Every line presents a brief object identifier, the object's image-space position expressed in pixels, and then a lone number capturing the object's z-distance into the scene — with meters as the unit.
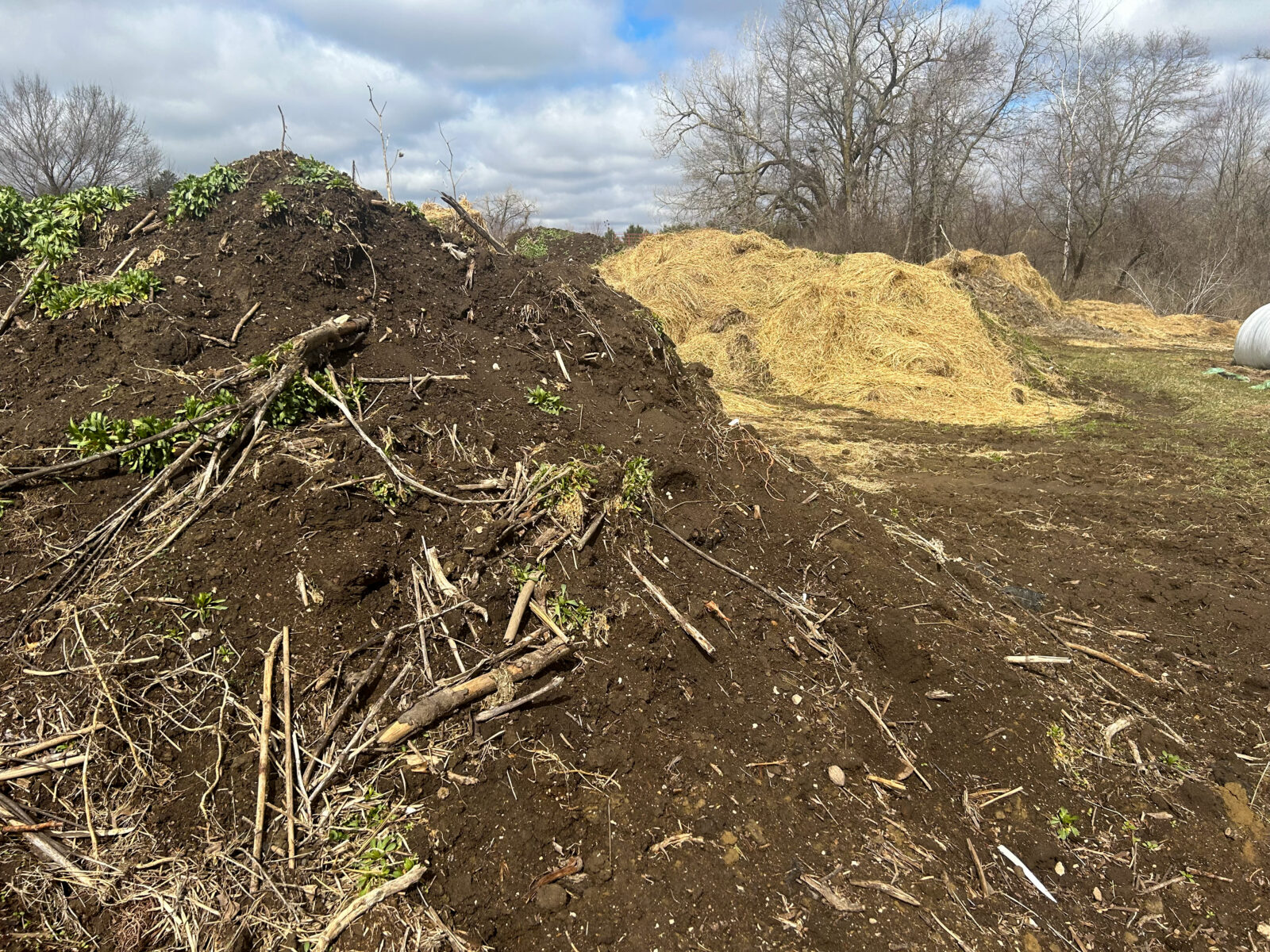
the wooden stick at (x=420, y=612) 2.66
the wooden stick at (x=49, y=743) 2.31
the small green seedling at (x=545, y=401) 3.97
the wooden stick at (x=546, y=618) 2.88
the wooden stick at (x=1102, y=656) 3.75
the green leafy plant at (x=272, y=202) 4.11
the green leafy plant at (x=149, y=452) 2.98
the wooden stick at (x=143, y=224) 4.10
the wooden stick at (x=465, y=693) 2.50
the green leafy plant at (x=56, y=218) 3.93
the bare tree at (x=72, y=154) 22.86
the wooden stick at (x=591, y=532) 3.17
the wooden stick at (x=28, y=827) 2.18
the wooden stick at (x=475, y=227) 5.15
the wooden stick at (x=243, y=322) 3.63
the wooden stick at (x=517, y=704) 2.59
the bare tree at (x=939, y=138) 23.14
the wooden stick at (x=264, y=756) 2.21
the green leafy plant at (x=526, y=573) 3.00
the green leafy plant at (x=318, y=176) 4.44
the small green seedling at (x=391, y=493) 3.05
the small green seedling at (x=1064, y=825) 2.76
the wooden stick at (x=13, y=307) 3.59
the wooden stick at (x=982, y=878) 2.43
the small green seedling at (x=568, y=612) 2.93
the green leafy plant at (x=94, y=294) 3.60
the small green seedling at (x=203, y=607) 2.61
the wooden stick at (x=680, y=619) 3.00
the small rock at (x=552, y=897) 2.19
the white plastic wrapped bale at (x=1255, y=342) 11.33
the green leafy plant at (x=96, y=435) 2.94
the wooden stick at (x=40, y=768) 2.26
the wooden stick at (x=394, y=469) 3.12
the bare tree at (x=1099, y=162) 23.25
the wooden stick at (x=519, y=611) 2.82
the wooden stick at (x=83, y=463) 2.87
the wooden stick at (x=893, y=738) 2.84
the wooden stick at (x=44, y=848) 2.11
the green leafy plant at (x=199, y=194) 4.18
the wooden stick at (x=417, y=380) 3.58
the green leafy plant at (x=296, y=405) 3.24
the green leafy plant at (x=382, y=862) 2.17
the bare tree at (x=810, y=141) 24.48
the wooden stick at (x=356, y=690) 2.41
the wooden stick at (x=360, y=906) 2.05
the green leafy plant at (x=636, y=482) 3.47
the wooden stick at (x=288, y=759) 2.22
